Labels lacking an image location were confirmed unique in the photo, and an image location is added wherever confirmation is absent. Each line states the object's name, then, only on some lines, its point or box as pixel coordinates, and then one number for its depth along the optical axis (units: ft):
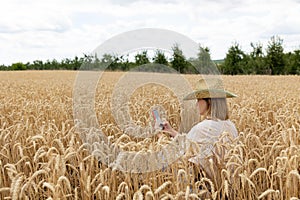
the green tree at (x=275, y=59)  146.61
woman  11.75
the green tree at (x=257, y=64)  149.38
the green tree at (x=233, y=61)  157.66
